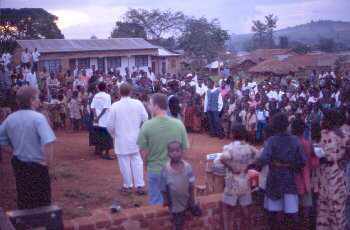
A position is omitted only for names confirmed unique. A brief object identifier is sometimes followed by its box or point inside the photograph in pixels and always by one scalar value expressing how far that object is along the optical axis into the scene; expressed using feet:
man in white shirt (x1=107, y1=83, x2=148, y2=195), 21.04
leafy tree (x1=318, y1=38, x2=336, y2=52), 199.82
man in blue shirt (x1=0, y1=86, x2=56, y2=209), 14.08
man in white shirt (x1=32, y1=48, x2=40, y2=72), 69.93
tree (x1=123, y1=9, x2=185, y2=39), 163.32
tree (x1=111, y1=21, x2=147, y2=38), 156.46
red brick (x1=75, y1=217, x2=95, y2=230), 13.34
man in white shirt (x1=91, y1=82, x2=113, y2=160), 28.84
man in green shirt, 16.38
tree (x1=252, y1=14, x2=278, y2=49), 224.53
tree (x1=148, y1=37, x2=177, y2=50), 152.87
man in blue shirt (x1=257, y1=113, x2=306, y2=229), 14.49
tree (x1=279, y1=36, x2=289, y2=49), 212.43
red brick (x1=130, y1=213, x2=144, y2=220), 14.14
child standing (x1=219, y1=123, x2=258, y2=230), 14.83
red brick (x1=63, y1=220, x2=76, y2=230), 13.09
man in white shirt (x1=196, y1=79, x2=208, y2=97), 49.65
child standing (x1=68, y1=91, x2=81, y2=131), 46.85
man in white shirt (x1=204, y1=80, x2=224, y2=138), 42.04
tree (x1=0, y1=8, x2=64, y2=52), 116.78
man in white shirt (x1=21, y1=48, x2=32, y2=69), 67.41
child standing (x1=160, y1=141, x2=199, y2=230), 13.92
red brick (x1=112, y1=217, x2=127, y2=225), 13.88
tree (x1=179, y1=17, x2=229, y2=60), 138.10
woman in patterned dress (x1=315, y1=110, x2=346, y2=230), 15.42
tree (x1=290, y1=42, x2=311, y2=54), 179.44
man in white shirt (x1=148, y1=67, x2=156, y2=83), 71.27
